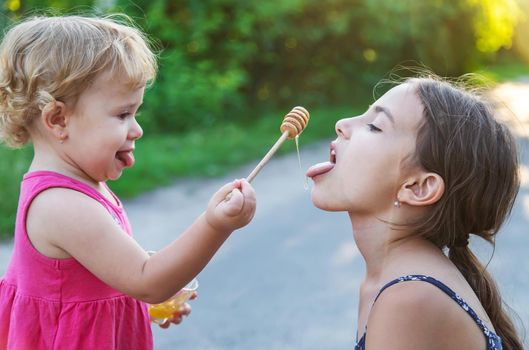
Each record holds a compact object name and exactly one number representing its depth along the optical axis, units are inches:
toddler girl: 72.4
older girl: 75.0
